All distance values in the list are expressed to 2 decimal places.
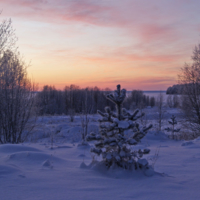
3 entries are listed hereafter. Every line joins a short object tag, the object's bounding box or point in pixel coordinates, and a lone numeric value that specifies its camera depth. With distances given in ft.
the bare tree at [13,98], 32.32
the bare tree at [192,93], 67.00
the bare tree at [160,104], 74.25
